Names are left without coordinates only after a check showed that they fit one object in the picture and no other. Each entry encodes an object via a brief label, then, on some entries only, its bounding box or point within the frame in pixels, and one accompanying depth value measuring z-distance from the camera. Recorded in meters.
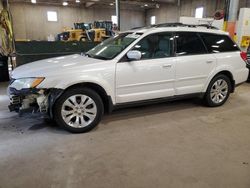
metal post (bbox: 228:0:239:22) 7.50
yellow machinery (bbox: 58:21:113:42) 12.40
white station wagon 3.15
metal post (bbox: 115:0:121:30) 8.16
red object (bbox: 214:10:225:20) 8.47
